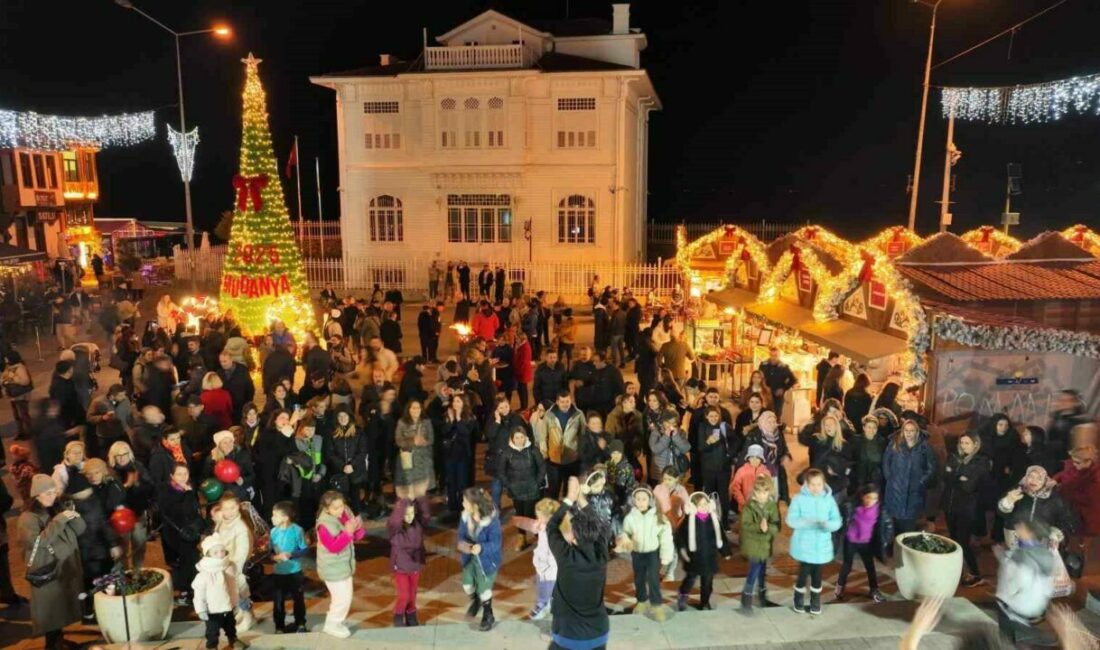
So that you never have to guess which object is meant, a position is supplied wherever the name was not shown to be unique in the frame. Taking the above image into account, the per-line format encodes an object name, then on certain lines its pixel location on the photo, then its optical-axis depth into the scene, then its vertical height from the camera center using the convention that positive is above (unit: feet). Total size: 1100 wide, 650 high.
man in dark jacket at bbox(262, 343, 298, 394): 36.70 -6.42
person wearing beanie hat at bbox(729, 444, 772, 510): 23.61 -7.55
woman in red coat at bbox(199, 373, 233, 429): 30.01 -6.57
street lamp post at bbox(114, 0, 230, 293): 58.32 +12.56
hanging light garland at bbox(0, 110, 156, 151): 98.16 +12.75
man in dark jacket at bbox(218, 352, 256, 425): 33.60 -6.57
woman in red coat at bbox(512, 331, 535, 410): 40.22 -7.04
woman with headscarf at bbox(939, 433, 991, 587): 24.04 -8.25
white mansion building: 87.81 +9.16
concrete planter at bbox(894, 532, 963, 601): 21.88 -9.78
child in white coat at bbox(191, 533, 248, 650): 19.08 -8.78
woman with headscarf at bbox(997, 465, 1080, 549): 21.54 -7.77
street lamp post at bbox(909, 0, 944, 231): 63.10 +7.11
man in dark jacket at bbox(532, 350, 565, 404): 34.09 -6.66
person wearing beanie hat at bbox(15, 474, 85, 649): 19.51 -8.14
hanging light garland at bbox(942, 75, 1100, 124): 57.31 +9.77
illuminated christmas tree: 51.67 -0.90
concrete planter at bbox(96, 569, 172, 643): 19.92 -9.81
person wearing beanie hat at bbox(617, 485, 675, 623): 20.78 -8.50
